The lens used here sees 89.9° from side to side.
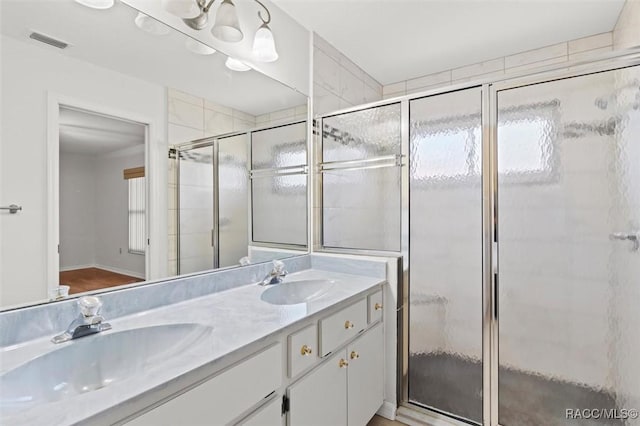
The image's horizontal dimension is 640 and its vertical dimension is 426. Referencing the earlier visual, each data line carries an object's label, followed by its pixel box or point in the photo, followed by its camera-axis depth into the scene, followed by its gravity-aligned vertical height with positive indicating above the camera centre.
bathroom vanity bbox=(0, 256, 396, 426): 0.70 -0.42
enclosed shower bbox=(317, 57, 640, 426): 1.38 -0.14
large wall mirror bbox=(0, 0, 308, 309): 0.95 +0.23
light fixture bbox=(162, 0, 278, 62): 1.26 +0.85
